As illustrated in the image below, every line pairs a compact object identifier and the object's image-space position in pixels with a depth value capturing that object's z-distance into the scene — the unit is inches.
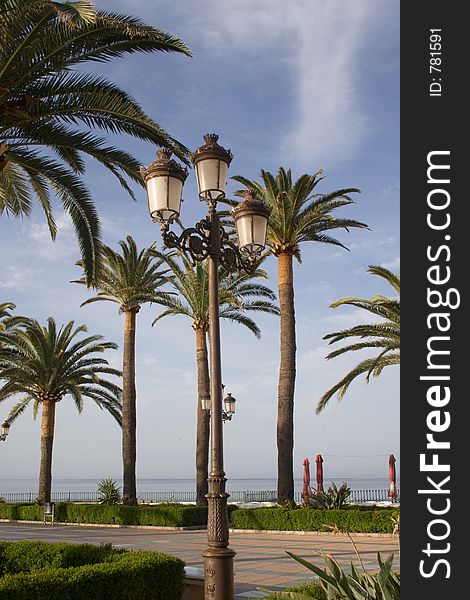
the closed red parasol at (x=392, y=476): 1093.6
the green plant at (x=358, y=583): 164.4
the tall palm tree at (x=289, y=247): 940.0
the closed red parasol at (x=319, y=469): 1028.5
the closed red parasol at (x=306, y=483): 1024.7
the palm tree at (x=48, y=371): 1272.1
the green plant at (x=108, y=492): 1243.8
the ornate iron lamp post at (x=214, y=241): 286.5
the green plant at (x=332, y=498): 901.2
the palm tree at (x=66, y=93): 423.2
